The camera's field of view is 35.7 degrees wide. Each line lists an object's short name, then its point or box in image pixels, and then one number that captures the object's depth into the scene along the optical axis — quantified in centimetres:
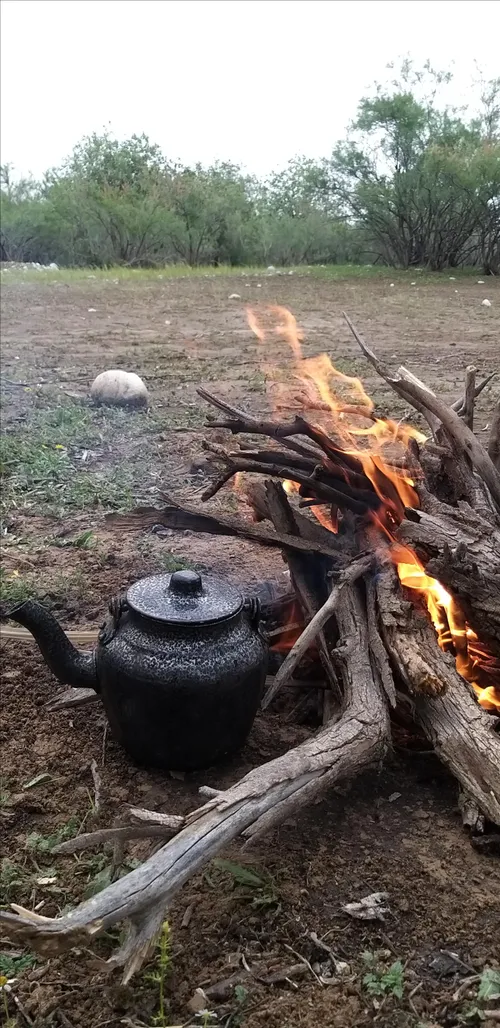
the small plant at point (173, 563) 296
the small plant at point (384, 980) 133
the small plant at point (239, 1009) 128
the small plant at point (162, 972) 127
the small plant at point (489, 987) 131
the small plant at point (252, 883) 153
